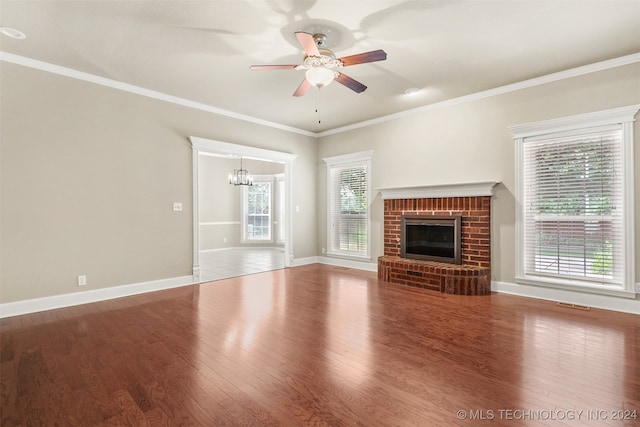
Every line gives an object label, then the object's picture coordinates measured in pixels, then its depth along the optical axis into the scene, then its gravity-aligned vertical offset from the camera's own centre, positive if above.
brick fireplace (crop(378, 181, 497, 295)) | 4.36 -0.45
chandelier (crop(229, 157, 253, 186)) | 8.99 +1.13
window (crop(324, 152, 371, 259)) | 6.16 +0.25
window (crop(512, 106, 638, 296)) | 3.56 +0.17
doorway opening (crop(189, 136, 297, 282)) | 9.45 +0.09
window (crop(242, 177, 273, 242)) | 10.13 +0.19
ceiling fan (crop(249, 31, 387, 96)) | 2.72 +1.45
